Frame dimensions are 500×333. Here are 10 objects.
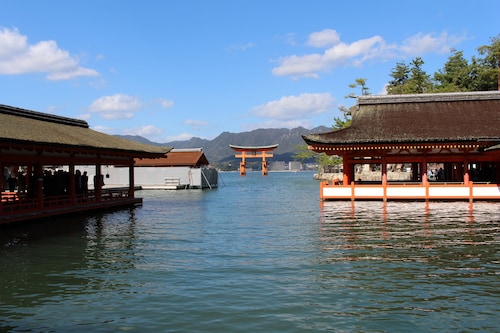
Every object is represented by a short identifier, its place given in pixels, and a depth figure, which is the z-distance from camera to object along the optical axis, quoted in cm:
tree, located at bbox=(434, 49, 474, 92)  6781
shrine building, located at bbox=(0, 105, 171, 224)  2114
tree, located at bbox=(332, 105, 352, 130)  7312
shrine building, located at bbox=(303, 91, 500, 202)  2955
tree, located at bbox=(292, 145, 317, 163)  10768
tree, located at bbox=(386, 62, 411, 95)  8802
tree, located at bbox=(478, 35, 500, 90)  6393
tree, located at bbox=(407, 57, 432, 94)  7219
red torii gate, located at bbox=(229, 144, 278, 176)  13588
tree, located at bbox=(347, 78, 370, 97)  7497
